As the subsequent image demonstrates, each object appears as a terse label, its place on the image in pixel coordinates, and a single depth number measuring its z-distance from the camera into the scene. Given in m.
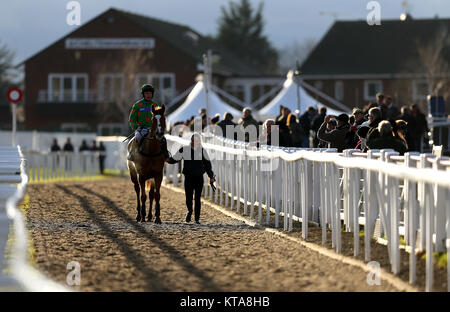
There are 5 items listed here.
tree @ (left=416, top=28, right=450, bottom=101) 70.75
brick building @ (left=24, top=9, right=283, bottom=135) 75.62
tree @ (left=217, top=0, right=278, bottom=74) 117.62
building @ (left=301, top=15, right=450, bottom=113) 73.00
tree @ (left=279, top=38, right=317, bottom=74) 160.88
